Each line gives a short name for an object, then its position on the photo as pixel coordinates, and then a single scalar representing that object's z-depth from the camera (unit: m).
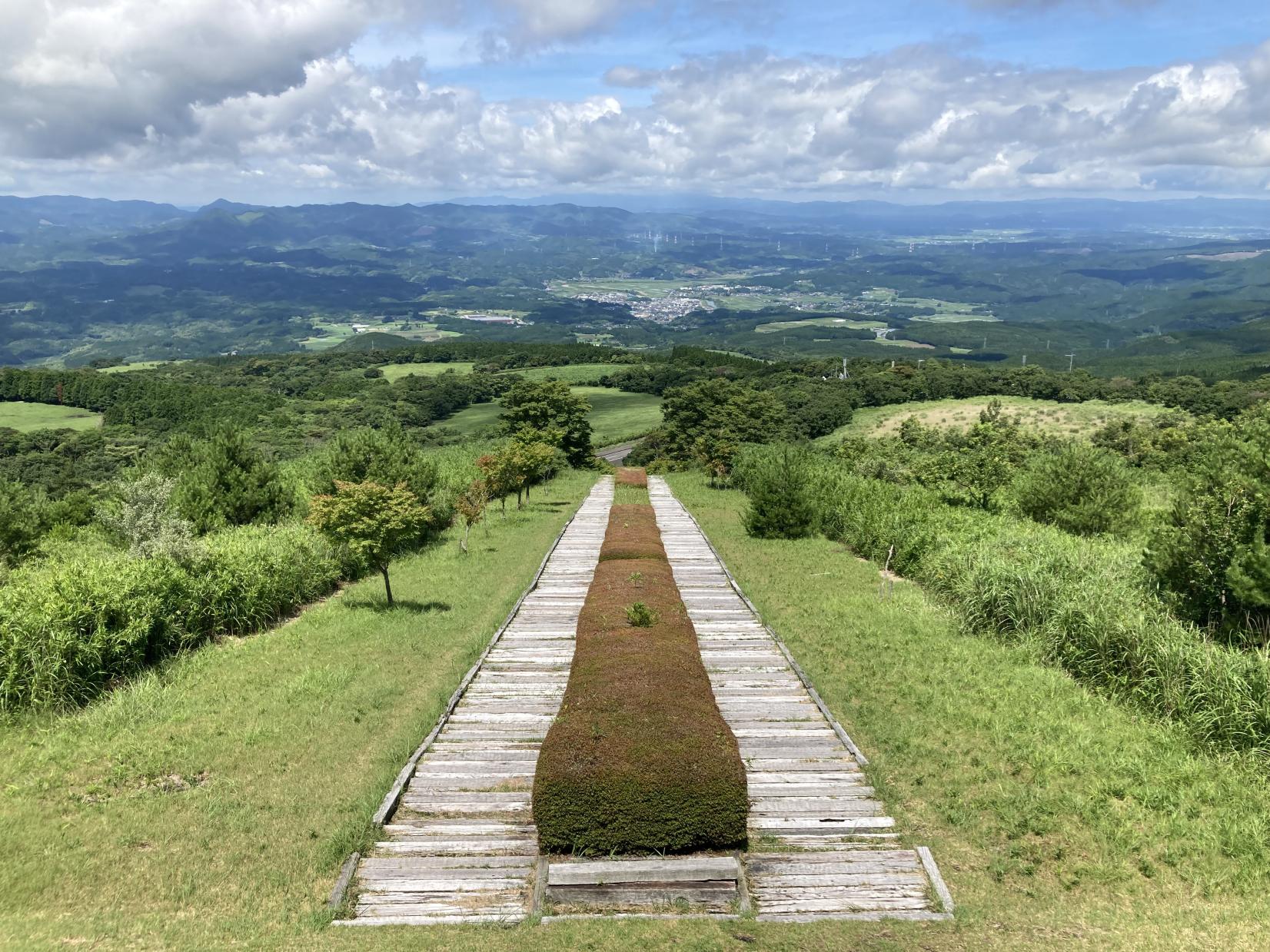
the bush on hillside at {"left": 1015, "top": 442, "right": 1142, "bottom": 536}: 23.28
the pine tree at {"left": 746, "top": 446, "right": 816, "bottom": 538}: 26.88
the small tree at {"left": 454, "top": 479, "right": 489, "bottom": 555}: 24.89
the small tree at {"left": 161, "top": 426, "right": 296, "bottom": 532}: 24.81
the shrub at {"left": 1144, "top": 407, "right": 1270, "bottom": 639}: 12.82
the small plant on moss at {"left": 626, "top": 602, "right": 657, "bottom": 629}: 12.66
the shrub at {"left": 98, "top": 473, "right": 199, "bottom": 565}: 16.56
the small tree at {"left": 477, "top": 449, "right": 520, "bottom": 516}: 30.89
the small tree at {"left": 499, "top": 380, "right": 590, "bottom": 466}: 51.00
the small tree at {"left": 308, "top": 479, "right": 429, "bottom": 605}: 17.69
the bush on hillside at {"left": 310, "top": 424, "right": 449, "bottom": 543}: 27.28
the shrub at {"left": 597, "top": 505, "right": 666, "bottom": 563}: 19.59
